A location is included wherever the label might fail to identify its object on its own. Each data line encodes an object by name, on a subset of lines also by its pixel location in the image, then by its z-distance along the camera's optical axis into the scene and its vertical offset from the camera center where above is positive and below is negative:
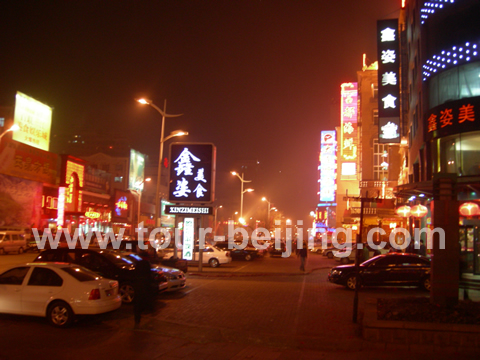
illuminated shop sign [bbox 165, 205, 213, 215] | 23.94 +0.77
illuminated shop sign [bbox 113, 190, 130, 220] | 65.25 +2.64
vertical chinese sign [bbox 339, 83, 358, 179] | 50.75 +12.25
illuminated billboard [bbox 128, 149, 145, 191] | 71.88 +8.81
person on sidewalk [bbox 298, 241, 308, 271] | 25.59 -1.61
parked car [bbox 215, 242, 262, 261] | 35.59 -2.29
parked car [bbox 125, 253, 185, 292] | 14.34 -1.82
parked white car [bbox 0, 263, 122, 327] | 9.48 -1.61
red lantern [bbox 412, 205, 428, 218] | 21.78 +0.99
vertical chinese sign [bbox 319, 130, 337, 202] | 66.44 +9.72
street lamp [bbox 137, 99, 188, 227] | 21.81 +5.07
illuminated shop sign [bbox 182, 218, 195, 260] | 24.59 -0.77
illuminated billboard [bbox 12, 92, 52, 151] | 48.25 +11.42
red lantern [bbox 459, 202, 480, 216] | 19.08 +0.98
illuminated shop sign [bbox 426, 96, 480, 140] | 20.95 +5.68
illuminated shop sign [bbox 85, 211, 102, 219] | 55.86 +0.89
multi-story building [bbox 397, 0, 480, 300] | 21.08 +6.42
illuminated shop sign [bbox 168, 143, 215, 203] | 24.67 +2.90
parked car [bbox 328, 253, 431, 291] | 16.80 -1.64
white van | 35.44 -1.89
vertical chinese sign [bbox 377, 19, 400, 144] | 31.00 +10.66
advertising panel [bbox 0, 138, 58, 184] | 42.47 +6.03
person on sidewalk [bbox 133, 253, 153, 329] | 9.84 -1.53
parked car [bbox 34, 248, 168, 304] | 12.73 -1.23
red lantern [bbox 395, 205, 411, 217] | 23.40 +1.00
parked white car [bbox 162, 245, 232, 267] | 27.77 -2.02
